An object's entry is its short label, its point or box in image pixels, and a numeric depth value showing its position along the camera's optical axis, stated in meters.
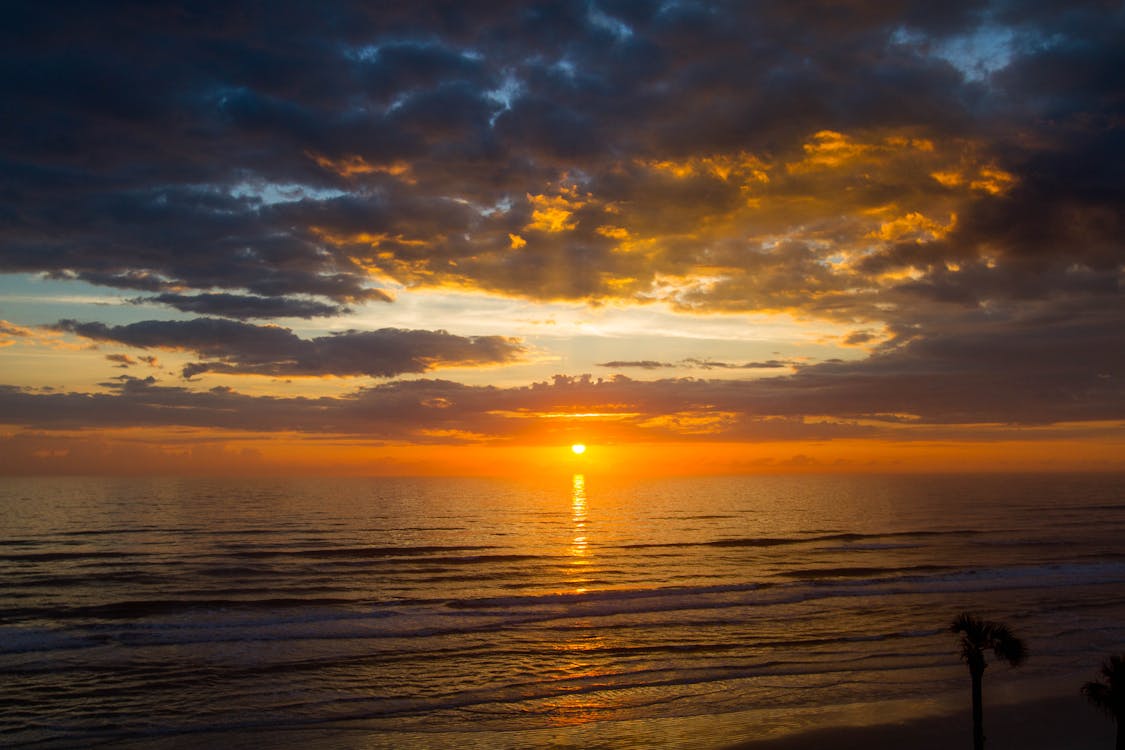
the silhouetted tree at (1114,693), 13.29
